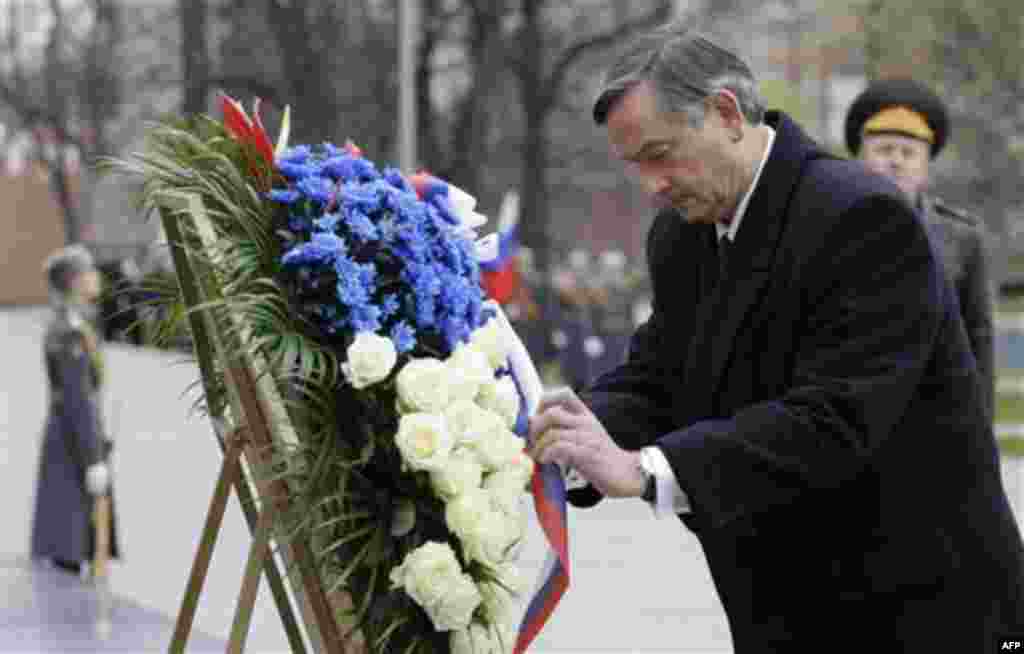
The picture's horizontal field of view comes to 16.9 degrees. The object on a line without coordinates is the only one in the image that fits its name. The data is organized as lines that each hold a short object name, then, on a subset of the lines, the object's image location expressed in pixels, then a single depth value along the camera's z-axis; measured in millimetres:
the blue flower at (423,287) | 6377
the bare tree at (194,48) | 47856
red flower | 6446
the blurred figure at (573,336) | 37016
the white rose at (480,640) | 6576
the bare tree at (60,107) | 65088
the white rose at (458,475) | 6273
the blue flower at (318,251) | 6197
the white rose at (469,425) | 6295
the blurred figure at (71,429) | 15653
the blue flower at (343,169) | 6456
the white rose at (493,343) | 6538
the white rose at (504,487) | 6399
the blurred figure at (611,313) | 37648
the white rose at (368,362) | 6143
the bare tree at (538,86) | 45430
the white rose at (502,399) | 6418
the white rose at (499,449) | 6326
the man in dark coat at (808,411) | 5394
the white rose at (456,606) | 6339
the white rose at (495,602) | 6595
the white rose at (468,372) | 6326
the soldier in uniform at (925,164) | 9993
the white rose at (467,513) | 6310
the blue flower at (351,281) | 6200
